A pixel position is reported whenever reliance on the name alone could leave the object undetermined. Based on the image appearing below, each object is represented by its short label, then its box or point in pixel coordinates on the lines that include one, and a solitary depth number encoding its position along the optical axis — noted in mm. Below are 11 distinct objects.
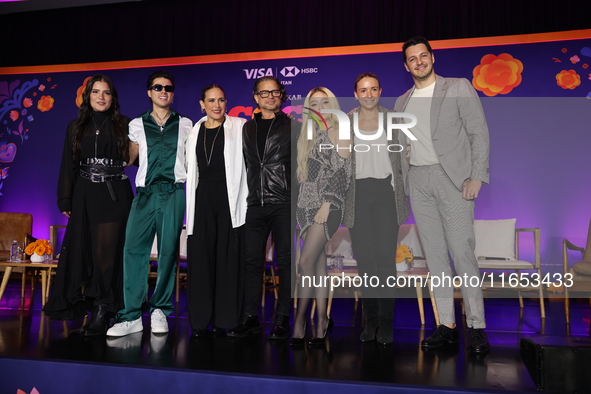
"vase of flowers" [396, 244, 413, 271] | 4078
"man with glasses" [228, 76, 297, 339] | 3322
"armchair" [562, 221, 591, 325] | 3875
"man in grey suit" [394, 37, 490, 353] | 2975
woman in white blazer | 3357
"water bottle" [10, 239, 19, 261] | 5070
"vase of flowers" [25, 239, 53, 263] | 4927
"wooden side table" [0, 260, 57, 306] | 4720
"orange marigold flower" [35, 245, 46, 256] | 4941
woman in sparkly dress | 3029
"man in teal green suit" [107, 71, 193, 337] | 3363
